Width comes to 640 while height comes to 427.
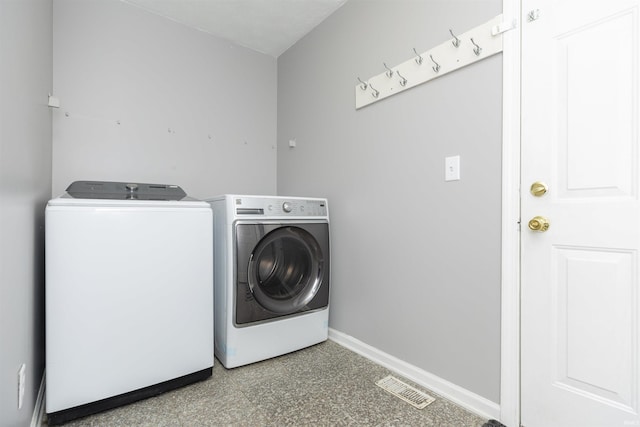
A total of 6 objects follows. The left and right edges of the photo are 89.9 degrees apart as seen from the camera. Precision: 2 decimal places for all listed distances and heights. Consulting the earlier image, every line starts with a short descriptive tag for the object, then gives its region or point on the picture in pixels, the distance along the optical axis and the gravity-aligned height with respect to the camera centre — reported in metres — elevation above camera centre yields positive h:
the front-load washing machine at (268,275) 1.79 -0.38
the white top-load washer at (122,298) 1.35 -0.40
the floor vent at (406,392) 1.53 -0.90
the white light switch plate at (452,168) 1.55 +0.22
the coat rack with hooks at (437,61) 1.41 +0.77
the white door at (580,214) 1.10 +0.00
